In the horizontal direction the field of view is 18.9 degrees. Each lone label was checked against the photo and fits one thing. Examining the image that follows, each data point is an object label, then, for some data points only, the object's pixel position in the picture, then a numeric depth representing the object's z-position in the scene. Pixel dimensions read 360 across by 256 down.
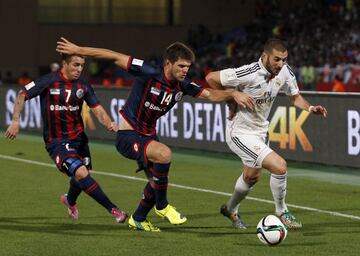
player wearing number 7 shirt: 11.42
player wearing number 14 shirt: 10.41
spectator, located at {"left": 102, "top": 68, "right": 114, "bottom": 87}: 47.24
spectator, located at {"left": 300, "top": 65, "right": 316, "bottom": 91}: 35.60
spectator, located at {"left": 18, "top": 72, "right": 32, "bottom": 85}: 37.29
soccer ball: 9.91
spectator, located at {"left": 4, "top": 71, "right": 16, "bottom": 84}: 44.08
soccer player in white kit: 10.95
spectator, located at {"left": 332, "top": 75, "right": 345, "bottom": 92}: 26.45
